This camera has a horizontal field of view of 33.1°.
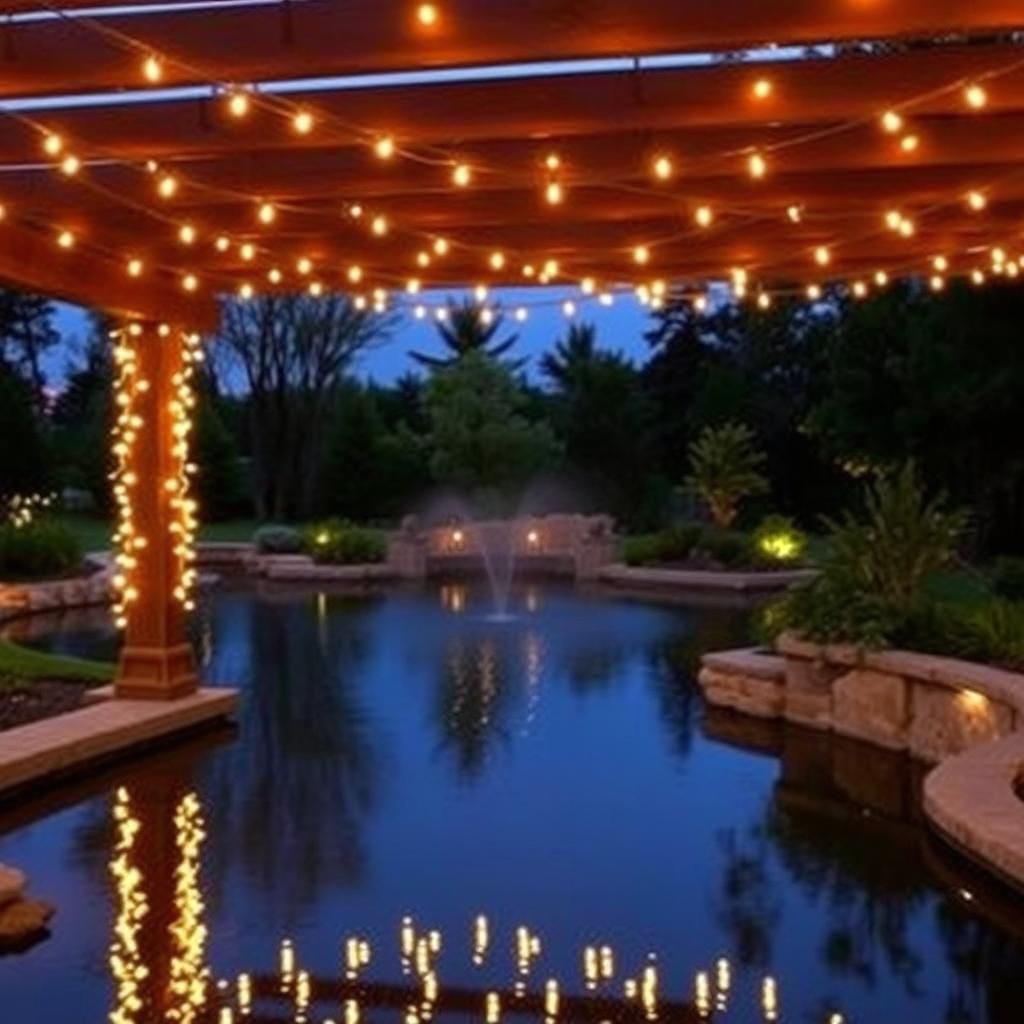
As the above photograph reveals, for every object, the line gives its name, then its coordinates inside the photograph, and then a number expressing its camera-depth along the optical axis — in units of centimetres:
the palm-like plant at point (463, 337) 3834
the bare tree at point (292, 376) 3172
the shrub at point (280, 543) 2359
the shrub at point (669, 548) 2141
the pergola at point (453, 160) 512
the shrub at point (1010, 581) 1468
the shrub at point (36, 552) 1848
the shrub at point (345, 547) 2205
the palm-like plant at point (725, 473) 2259
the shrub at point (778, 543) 2061
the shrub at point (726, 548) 2069
